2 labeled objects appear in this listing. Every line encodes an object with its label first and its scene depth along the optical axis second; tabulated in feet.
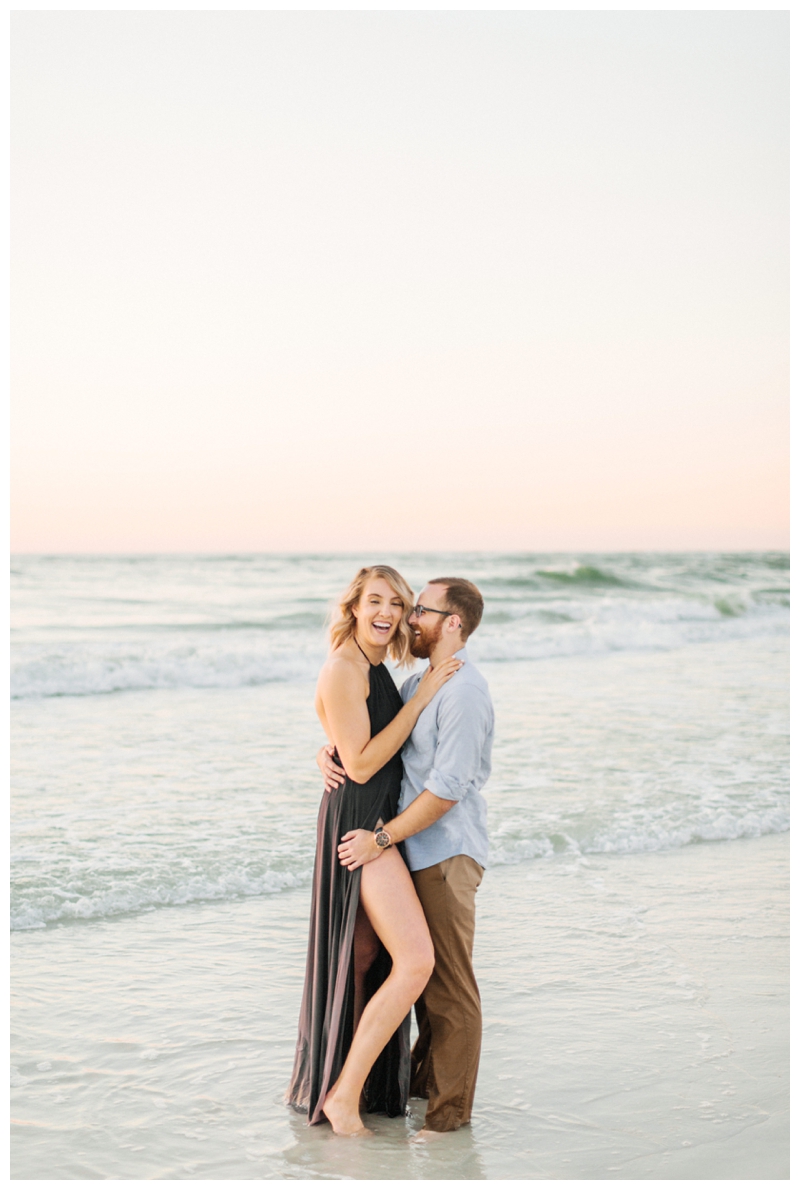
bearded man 11.79
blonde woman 11.76
